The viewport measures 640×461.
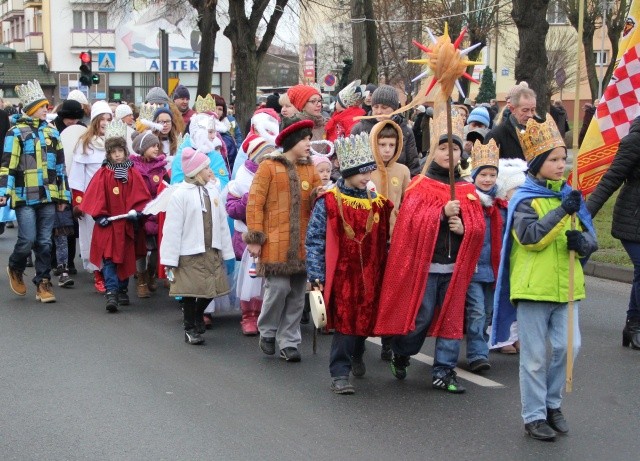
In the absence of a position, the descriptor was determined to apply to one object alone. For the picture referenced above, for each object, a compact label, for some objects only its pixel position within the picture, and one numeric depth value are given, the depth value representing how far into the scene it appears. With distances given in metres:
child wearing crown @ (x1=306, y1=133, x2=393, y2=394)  7.27
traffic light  28.36
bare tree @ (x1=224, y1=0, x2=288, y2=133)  27.55
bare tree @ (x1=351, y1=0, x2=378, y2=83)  20.98
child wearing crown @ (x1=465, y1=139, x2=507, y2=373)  7.97
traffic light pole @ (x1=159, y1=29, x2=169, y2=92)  23.67
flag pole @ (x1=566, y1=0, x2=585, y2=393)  5.79
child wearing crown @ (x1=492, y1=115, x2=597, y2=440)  6.10
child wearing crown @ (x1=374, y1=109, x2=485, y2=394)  7.13
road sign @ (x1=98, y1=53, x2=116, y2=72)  31.77
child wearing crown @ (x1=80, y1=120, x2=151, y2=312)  10.91
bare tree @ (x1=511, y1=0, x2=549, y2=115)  17.30
